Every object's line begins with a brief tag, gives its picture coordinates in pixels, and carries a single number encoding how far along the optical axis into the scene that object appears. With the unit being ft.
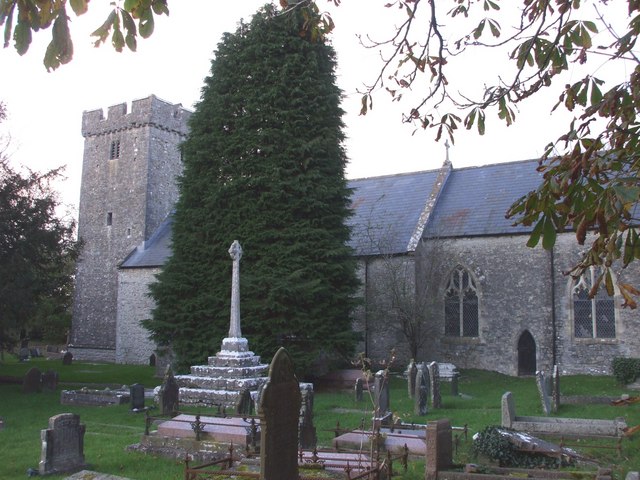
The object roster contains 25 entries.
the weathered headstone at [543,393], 44.91
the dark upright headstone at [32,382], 61.62
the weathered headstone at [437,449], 26.48
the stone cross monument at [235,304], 51.13
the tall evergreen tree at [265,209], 62.90
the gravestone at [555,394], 46.46
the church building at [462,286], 70.44
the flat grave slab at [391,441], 30.94
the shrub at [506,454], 28.78
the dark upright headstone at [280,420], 19.62
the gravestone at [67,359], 100.63
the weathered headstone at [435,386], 49.73
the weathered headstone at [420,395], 46.11
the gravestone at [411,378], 55.73
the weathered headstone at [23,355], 118.42
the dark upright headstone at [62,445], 29.55
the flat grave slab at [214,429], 32.22
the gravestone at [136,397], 48.57
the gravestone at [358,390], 54.13
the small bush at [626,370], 61.57
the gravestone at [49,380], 63.82
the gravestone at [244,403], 41.68
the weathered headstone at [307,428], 33.58
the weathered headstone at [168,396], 44.96
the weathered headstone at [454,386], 57.52
